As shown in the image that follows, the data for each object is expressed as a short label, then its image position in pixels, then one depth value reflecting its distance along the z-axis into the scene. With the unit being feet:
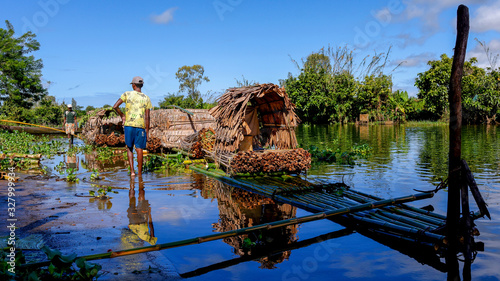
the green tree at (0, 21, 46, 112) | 141.79
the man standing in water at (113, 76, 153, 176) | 27.96
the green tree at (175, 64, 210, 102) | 185.16
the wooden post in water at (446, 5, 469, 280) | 14.07
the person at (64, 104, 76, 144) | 59.00
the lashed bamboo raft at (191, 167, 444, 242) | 15.35
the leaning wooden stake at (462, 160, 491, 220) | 13.76
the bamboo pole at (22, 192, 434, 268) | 11.83
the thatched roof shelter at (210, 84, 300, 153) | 29.85
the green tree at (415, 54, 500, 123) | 116.16
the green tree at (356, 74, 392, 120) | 130.52
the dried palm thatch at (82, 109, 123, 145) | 62.22
